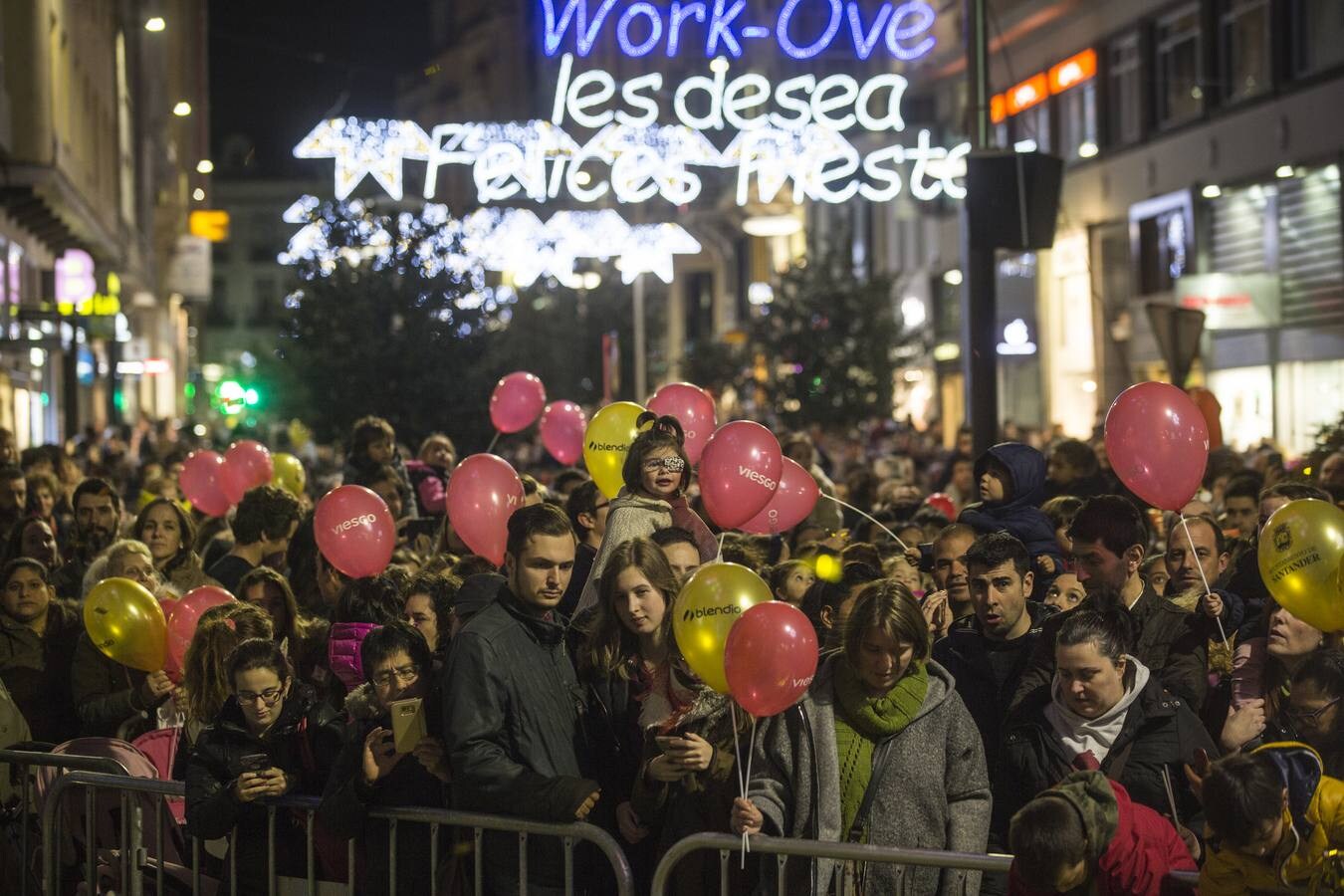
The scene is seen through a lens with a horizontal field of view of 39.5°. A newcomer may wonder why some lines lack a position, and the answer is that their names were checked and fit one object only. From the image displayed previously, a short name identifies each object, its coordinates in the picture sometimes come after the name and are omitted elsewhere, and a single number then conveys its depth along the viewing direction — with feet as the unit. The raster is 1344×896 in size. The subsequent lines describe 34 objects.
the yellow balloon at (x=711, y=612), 18.98
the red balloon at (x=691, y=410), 34.65
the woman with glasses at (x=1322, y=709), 18.63
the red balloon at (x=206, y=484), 43.80
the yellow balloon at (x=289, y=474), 46.75
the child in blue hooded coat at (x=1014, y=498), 25.88
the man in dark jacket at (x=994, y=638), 20.75
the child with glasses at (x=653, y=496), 24.76
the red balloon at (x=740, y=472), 28.55
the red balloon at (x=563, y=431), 45.29
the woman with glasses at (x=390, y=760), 19.42
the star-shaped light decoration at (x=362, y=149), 70.23
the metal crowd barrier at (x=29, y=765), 22.88
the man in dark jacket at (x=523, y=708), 18.63
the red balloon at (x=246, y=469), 43.06
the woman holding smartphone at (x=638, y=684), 19.38
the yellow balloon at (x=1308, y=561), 20.58
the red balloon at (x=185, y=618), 25.45
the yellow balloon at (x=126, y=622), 25.40
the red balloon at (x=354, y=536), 29.43
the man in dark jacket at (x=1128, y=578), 22.22
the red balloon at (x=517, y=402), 48.26
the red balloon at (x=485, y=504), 30.63
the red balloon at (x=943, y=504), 40.75
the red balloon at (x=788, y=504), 31.83
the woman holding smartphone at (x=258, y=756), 20.56
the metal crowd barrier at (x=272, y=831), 18.44
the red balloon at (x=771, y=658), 17.87
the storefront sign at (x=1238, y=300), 88.89
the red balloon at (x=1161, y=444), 25.99
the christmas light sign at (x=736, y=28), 72.23
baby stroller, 21.98
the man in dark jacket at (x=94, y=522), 37.06
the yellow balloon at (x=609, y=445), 32.22
